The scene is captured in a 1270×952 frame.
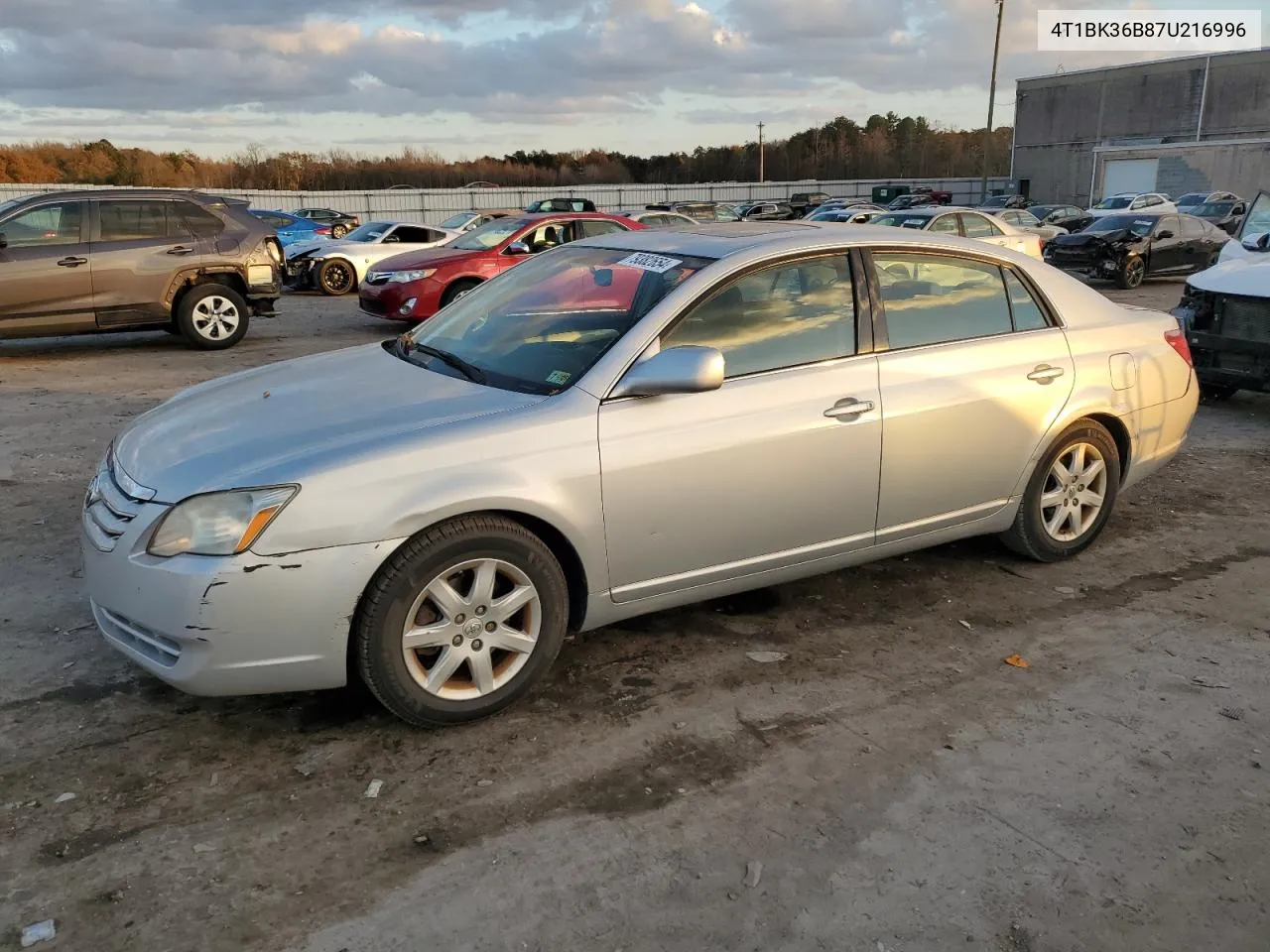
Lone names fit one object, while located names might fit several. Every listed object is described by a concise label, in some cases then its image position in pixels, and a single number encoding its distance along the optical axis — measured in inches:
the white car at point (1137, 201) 1384.1
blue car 992.9
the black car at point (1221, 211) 1109.1
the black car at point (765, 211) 1363.9
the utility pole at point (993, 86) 1892.2
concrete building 1817.2
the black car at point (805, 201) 1632.3
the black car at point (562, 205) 976.9
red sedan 487.8
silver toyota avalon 122.1
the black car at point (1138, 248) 730.2
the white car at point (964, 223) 608.4
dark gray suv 401.1
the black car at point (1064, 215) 1322.6
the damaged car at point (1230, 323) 300.2
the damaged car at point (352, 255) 696.4
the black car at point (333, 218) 1087.5
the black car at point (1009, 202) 1601.9
